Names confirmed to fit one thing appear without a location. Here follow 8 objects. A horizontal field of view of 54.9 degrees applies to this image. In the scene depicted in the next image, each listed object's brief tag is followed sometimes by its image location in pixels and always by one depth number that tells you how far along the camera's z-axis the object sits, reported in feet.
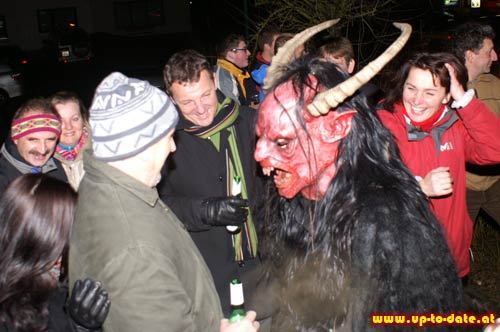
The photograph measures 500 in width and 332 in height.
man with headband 11.10
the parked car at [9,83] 44.24
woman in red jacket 9.79
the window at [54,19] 86.28
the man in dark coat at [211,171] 10.05
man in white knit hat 5.61
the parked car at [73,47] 72.13
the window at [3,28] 82.20
